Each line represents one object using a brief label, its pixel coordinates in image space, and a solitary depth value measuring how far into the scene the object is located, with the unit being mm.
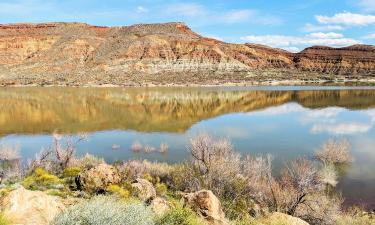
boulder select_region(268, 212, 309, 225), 12871
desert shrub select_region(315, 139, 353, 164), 26484
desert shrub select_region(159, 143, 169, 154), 30281
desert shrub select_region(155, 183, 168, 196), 16875
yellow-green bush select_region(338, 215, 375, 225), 15453
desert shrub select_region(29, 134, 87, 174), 22078
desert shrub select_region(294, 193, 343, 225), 15781
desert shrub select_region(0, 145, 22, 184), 18608
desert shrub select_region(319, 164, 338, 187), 21416
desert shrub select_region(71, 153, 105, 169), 23428
